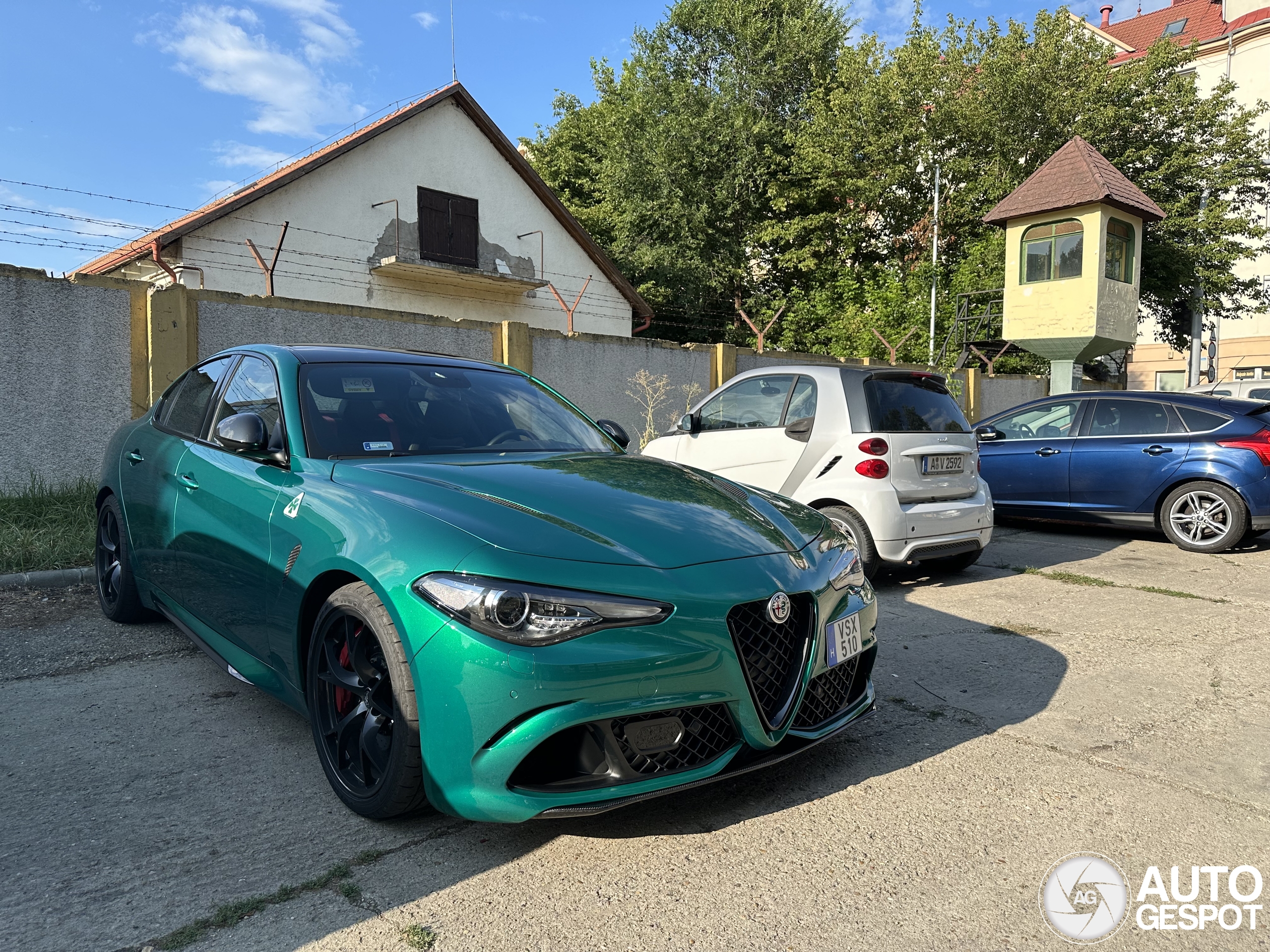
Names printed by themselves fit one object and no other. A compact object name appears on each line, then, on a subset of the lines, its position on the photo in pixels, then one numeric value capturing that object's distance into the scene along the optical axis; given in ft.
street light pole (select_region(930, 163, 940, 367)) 89.04
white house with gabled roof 57.26
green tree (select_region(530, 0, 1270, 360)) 86.33
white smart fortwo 20.11
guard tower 68.49
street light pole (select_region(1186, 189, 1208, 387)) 87.35
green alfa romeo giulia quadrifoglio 7.87
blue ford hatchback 26.53
